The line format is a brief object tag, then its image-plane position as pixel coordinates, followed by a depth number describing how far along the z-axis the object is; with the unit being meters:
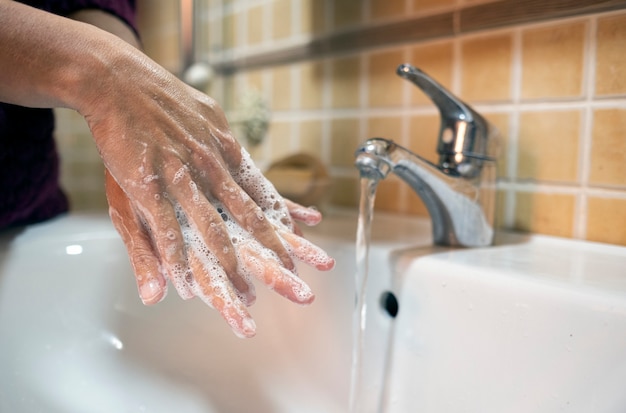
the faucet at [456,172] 0.46
